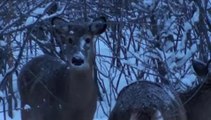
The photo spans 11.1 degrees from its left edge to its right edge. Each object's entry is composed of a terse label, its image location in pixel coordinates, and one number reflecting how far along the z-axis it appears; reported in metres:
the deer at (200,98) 11.74
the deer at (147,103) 9.85
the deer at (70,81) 11.57
